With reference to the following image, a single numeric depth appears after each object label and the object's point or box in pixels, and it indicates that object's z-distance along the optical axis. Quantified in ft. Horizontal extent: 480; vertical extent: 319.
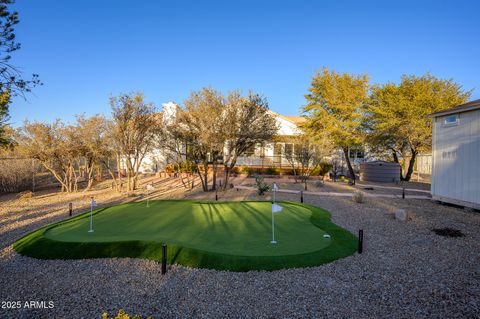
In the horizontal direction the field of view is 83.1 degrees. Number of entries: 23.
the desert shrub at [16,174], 50.47
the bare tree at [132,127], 47.65
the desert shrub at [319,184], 60.04
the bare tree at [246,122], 47.21
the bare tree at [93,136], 49.65
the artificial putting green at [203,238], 19.10
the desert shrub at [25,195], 45.79
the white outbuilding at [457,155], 34.63
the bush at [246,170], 82.73
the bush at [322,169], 78.79
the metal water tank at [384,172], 70.08
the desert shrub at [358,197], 41.52
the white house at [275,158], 85.76
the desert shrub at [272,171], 81.35
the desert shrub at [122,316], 9.50
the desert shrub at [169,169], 82.90
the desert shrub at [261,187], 47.06
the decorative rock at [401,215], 30.91
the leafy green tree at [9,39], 23.31
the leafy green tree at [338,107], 74.84
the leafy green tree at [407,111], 65.77
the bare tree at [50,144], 46.42
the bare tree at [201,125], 46.29
